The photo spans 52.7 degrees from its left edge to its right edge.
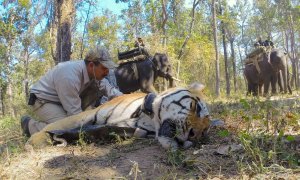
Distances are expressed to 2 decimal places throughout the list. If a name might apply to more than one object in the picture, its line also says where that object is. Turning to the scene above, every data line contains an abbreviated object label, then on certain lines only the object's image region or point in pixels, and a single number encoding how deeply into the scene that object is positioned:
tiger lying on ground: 2.75
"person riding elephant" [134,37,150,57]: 7.85
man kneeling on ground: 3.65
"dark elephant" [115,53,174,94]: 7.82
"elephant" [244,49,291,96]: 10.48
